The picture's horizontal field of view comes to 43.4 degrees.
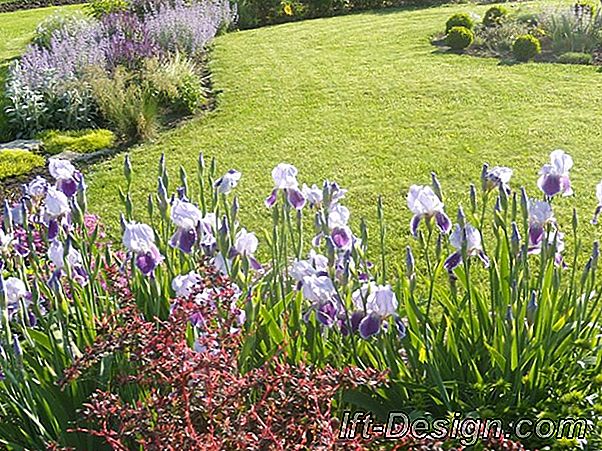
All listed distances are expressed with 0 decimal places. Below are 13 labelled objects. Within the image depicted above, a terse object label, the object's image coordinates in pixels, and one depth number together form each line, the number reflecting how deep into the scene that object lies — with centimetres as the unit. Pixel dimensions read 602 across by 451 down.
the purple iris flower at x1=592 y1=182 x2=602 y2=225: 246
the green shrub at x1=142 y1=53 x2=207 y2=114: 841
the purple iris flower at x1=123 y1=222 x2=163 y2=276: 246
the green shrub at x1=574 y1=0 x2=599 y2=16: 1057
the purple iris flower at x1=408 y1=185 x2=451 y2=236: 245
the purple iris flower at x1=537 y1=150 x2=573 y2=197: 250
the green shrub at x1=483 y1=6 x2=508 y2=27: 1137
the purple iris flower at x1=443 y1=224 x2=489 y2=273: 253
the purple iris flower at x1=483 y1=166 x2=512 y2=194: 257
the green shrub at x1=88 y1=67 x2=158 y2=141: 763
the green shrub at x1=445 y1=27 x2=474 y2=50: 1059
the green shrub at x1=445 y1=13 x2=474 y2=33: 1119
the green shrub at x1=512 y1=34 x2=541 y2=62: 979
